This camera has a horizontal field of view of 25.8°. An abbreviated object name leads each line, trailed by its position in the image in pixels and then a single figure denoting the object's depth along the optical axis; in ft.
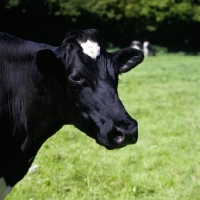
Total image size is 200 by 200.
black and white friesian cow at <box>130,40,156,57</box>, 93.25
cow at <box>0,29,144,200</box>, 8.80
